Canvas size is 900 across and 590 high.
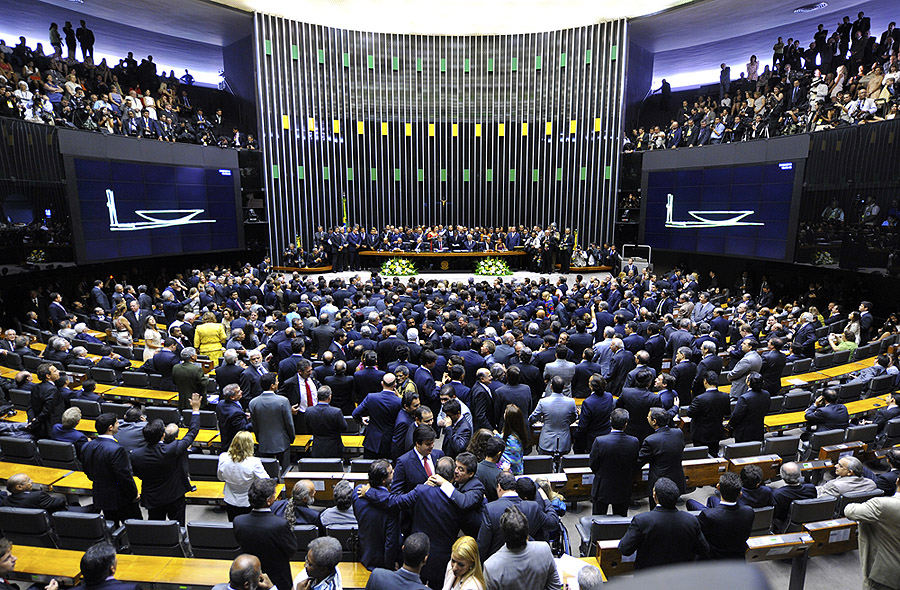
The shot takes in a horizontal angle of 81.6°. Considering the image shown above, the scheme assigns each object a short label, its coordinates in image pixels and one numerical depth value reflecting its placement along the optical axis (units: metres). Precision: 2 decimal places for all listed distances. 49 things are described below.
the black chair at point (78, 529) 3.78
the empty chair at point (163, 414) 5.85
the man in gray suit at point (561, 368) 6.04
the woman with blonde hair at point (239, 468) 3.99
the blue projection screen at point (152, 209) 13.93
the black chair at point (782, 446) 5.25
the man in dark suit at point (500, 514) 3.09
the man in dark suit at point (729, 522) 3.27
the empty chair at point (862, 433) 5.38
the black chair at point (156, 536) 3.68
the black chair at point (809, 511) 3.97
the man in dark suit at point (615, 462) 4.25
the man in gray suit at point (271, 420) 5.02
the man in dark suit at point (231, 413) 4.92
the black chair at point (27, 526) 3.82
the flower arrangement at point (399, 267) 17.69
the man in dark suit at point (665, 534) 3.09
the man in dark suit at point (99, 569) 2.71
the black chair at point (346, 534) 3.56
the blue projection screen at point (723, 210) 14.63
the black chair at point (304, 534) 3.59
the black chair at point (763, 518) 3.87
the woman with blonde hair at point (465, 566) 2.54
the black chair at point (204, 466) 4.90
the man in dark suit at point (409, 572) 2.63
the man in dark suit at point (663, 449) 4.28
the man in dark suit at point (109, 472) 4.05
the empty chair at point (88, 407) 5.86
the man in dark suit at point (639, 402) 5.10
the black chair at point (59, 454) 4.73
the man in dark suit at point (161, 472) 4.12
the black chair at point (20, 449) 5.10
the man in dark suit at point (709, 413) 5.32
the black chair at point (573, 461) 4.92
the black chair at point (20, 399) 6.36
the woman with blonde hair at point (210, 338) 7.79
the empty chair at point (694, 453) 5.03
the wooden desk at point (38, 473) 4.64
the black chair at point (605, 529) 3.71
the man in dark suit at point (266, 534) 3.18
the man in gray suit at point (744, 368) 6.00
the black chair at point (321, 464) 4.69
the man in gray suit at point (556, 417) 5.10
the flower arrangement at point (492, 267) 17.91
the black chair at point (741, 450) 5.07
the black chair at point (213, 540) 3.67
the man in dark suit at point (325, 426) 4.97
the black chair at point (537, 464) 4.67
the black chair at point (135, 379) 7.28
